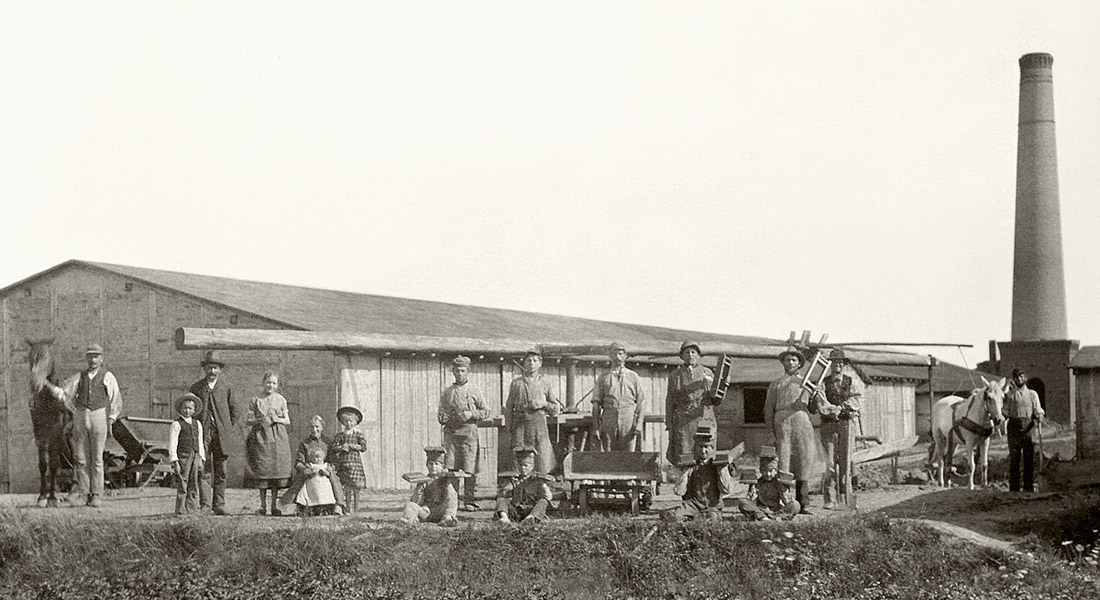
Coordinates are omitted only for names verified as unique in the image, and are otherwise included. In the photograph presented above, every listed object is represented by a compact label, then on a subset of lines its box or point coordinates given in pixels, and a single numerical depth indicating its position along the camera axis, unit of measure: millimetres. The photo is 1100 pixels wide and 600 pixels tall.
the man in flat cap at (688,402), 13852
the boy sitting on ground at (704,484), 12625
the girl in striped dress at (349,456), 13453
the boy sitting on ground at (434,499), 12312
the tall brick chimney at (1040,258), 38156
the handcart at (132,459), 18141
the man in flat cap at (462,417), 14000
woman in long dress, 13352
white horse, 17750
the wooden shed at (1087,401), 28266
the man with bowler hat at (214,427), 13430
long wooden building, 18406
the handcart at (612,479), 13352
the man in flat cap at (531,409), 14023
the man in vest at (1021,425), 15852
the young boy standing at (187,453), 13180
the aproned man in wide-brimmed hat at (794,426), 13250
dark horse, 14477
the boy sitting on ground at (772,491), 12602
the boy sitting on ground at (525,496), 12453
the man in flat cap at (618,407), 14547
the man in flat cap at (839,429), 14516
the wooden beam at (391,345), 14789
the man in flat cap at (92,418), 14227
